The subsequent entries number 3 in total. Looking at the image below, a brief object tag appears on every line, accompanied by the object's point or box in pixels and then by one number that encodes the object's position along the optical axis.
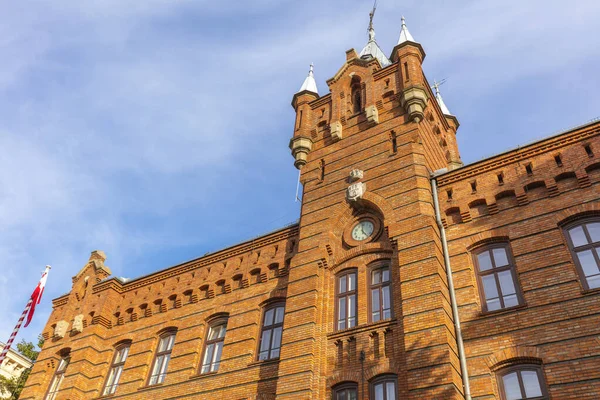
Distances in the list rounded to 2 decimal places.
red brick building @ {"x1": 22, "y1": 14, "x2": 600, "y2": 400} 11.98
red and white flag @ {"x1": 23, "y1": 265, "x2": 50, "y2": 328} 22.57
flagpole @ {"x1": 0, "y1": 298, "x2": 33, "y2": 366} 20.41
